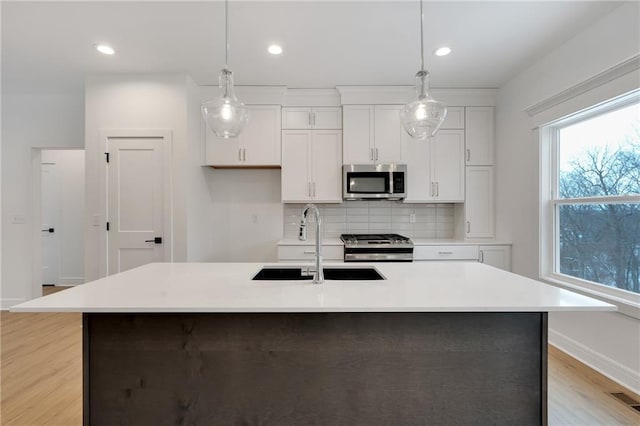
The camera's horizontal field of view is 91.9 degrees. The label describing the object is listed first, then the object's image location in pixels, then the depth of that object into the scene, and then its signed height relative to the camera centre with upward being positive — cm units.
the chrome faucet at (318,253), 165 -23
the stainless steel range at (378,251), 343 -45
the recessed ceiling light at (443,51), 279 +146
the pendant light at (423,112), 189 +61
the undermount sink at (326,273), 202 -41
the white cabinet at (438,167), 374 +52
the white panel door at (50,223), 517 -20
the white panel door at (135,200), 338 +12
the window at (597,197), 227 +10
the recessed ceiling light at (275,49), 276 +146
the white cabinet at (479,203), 373 +8
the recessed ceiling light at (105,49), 277 +148
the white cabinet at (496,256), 349 -52
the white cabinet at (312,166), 374 +54
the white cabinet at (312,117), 375 +112
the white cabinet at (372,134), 371 +91
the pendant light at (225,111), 189 +61
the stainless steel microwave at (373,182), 364 +33
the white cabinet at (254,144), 373 +80
